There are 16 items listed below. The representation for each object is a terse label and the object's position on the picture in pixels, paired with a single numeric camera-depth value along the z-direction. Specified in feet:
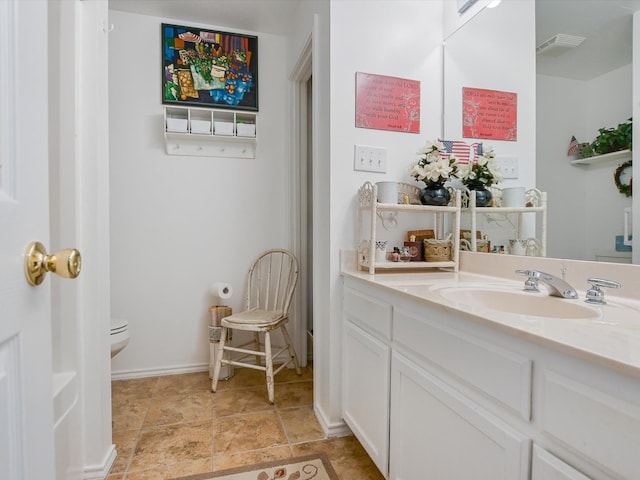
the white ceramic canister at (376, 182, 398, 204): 5.09
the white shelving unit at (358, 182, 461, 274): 4.93
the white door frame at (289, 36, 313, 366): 8.07
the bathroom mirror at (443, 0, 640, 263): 3.46
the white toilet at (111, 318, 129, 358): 6.24
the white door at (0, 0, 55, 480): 1.48
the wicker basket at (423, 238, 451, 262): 5.42
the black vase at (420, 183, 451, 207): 5.28
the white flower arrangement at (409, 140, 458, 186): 5.18
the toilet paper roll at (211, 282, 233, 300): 7.57
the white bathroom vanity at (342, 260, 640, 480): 1.77
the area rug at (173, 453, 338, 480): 4.44
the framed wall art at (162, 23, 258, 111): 7.54
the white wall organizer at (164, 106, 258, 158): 7.48
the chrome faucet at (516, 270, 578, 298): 3.34
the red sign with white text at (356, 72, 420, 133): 5.41
